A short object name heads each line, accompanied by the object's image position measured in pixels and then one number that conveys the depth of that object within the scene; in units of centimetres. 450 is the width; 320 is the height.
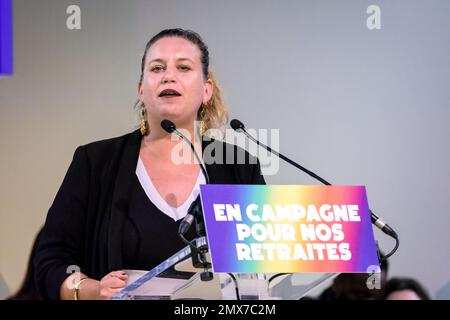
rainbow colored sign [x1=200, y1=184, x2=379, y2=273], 499
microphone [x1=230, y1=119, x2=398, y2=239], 499
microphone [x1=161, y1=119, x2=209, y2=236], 455
